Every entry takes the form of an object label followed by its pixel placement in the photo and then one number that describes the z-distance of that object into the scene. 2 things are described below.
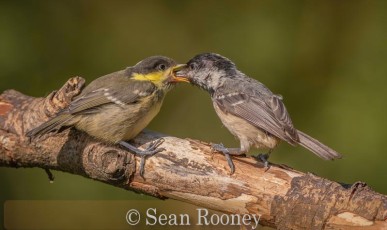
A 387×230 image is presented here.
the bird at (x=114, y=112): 7.76
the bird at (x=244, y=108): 7.73
